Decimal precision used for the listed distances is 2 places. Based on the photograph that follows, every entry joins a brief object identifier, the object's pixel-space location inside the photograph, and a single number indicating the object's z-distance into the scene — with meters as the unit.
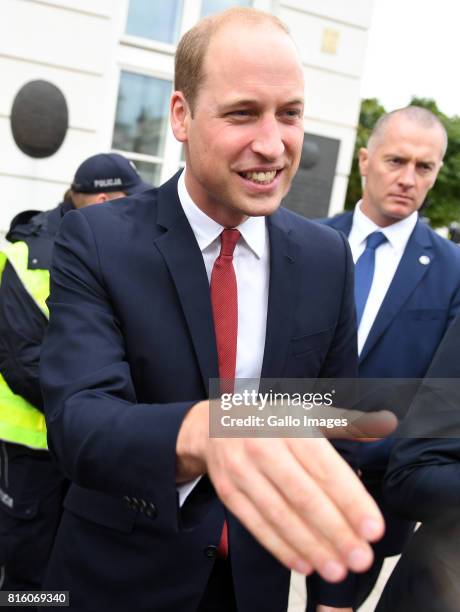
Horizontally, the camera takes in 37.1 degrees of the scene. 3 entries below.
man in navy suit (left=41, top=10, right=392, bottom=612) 1.33
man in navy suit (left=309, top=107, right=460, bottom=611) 2.66
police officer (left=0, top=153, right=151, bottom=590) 2.71
